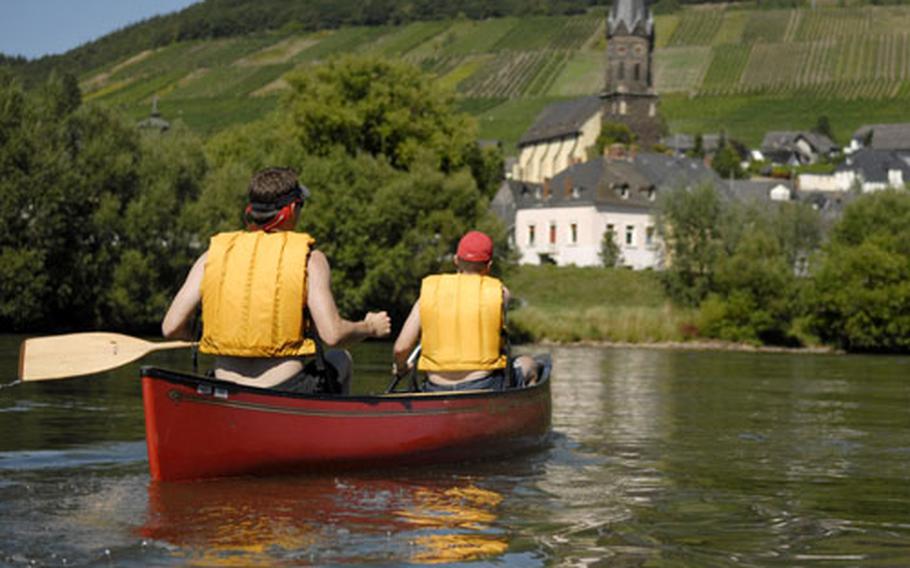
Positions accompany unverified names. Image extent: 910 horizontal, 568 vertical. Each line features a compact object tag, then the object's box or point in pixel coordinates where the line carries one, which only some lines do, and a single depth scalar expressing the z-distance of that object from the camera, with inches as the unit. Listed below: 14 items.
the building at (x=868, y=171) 5693.9
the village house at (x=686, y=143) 5825.3
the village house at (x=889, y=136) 6077.8
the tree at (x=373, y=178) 1939.0
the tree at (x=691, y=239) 2427.4
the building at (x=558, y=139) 5634.8
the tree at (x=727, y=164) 5201.8
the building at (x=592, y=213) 3646.7
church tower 6077.8
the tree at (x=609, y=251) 3469.5
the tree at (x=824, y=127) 6314.0
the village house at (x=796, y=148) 6102.4
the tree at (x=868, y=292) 2028.8
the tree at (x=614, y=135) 5457.7
